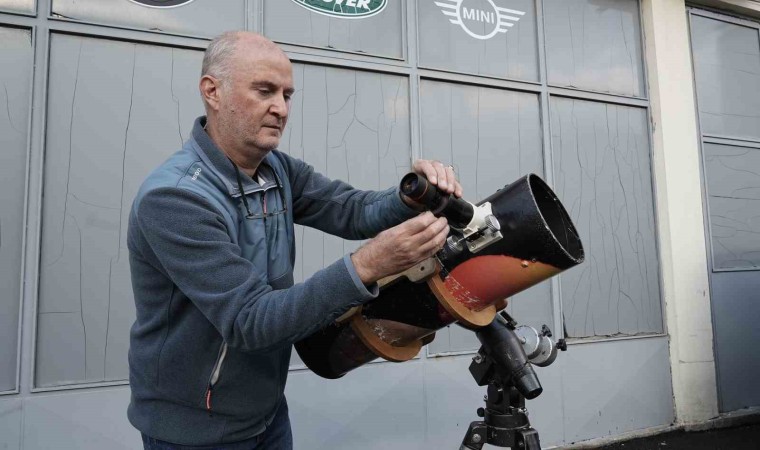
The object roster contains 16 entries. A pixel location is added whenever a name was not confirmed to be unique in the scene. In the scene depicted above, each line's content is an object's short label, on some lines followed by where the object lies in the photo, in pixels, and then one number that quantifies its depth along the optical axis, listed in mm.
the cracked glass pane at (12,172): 2977
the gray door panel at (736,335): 5023
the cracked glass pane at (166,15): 3223
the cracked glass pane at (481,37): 4227
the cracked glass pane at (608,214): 4574
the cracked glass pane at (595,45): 4691
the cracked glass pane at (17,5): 3078
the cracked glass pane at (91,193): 3076
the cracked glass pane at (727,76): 5254
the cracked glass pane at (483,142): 4141
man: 1289
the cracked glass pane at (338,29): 3740
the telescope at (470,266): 1401
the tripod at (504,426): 1996
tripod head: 1912
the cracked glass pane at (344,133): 3711
